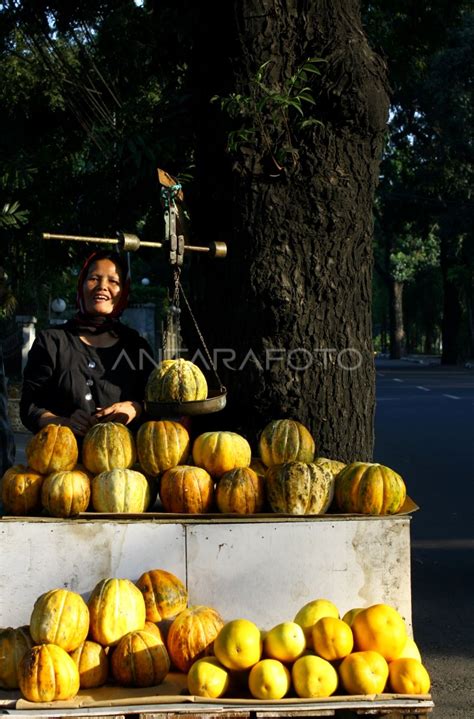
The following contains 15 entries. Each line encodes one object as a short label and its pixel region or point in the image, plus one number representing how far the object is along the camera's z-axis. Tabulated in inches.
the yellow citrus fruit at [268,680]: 131.2
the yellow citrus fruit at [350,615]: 140.9
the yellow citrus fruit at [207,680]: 131.4
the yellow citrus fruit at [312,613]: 138.7
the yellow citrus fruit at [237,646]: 134.9
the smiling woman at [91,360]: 180.4
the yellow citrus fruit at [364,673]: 132.0
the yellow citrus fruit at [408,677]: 134.0
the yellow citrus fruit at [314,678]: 131.8
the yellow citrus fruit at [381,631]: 136.6
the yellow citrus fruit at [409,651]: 140.2
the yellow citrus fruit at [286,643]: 136.9
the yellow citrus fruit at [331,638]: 135.9
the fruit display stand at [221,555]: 143.4
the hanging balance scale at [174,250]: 158.2
